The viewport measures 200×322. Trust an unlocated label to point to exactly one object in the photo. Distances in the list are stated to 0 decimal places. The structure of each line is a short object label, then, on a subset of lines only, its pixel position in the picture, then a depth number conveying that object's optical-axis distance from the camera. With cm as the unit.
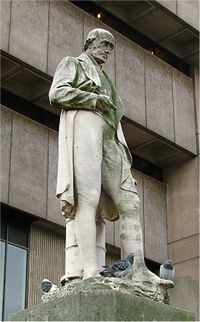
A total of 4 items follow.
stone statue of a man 931
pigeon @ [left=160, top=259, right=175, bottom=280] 980
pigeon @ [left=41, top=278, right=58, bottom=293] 952
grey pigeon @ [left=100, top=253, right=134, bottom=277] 872
